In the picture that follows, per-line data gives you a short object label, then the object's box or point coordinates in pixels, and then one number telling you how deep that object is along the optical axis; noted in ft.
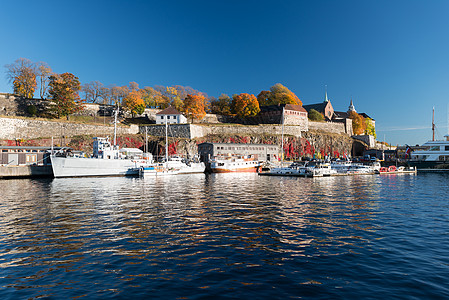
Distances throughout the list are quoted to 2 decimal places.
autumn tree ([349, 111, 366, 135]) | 472.52
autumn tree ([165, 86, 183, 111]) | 430.12
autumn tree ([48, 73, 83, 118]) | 288.51
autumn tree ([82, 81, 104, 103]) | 388.43
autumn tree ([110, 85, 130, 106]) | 396.16
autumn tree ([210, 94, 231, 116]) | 416.05
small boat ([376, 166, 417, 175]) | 254.70
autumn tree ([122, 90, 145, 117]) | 342.23
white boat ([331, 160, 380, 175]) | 239.58
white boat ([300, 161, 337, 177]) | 205.42
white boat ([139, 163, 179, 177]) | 195.11
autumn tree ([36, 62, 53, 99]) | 323.16
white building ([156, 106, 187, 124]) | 332.19
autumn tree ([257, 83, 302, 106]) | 440.04
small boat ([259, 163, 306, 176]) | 215.51
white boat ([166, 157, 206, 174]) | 226.03
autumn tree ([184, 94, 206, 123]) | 356.22
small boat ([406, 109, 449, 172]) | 279.49
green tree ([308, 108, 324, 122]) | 425.28
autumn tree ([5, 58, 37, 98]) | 309.22
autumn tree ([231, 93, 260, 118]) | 397.95
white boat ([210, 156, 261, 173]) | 244.42
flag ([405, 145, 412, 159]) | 357.37
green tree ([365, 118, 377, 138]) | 502.58
